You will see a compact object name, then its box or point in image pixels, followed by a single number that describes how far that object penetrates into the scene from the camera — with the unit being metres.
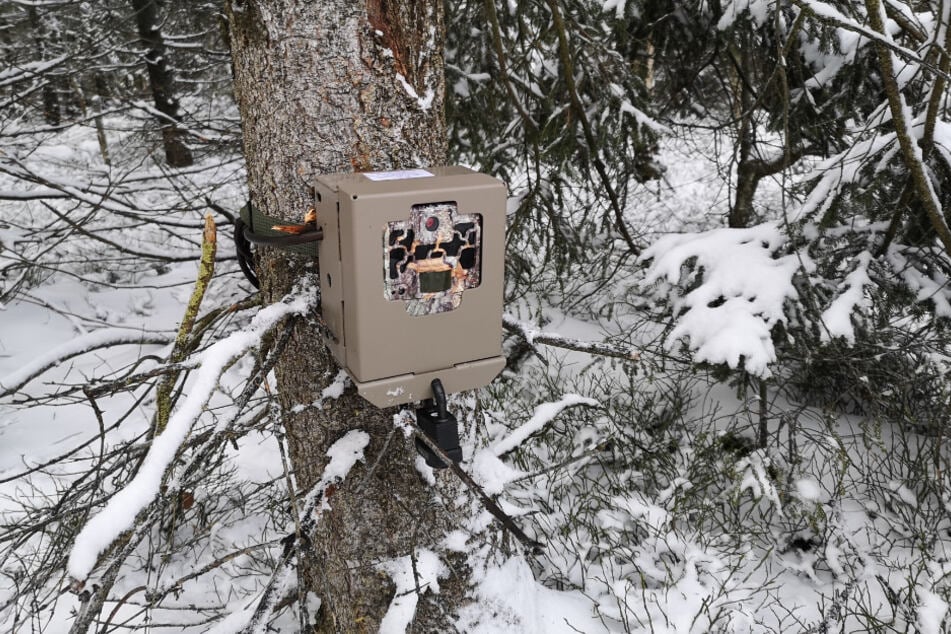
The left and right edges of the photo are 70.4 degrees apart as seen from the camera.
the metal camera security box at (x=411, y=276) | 1.17
